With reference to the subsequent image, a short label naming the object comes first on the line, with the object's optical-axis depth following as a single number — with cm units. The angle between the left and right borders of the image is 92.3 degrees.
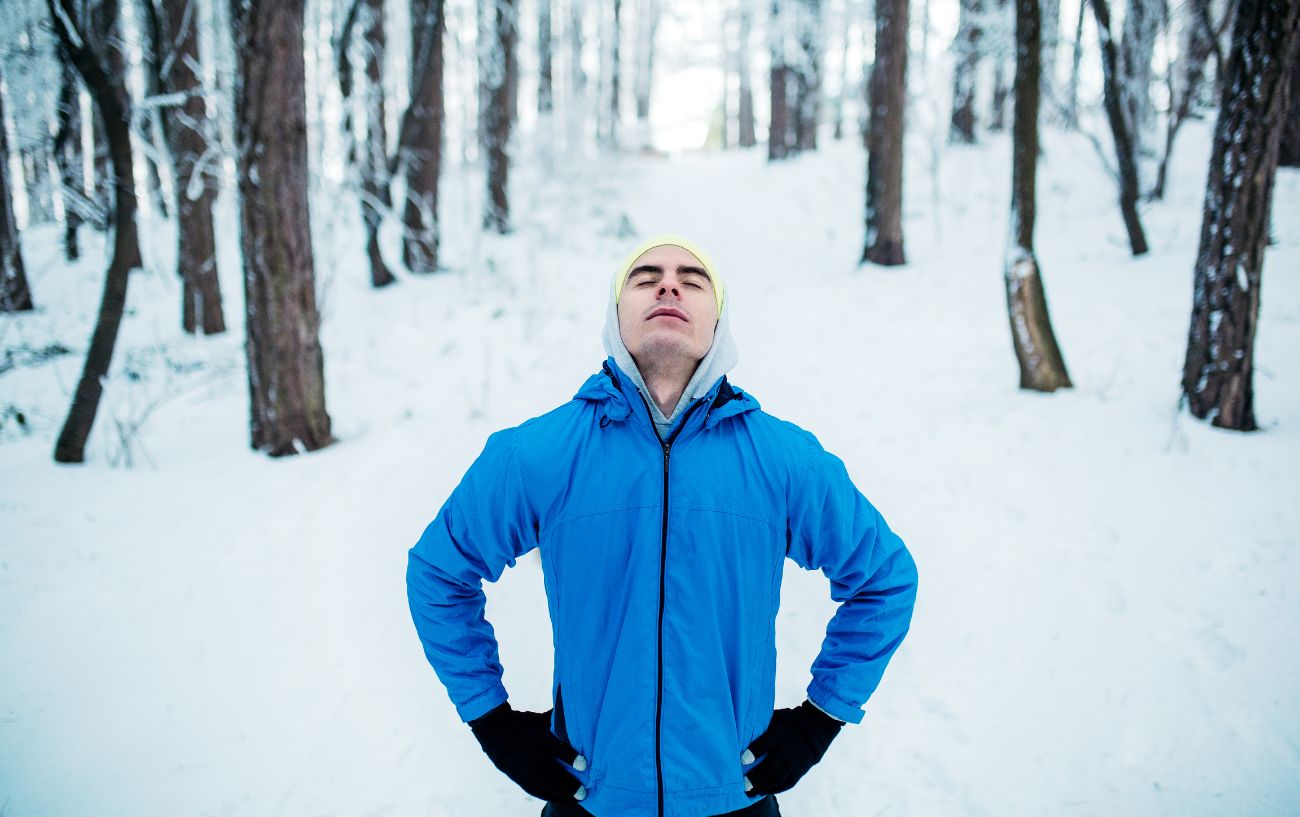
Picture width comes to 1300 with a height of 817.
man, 138
